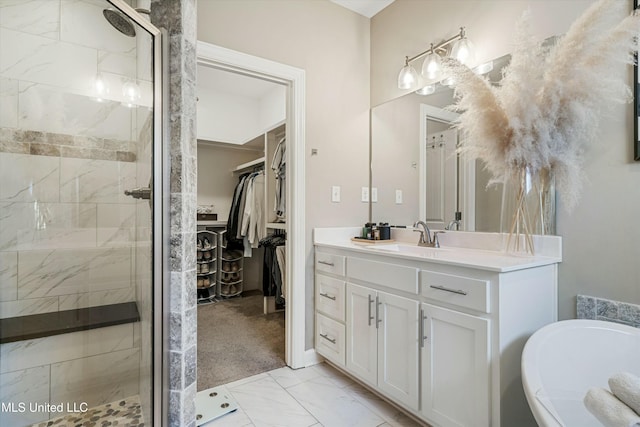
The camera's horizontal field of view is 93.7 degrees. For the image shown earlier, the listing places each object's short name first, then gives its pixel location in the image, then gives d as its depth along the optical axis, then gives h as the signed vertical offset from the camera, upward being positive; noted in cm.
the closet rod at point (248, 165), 371 +64
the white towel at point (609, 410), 62 -43
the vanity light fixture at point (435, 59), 186 +102
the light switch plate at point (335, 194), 237 +15
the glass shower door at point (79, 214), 136 -1
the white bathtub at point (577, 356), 97 -51
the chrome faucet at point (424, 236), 204 -15
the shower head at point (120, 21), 130 +88
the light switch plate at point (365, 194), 255 +16
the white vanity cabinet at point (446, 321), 119 -51
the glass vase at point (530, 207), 147 +3
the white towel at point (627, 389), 64 -39
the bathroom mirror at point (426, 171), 180 +30
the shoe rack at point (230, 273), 391 -80
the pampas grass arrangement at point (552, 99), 118 +50
